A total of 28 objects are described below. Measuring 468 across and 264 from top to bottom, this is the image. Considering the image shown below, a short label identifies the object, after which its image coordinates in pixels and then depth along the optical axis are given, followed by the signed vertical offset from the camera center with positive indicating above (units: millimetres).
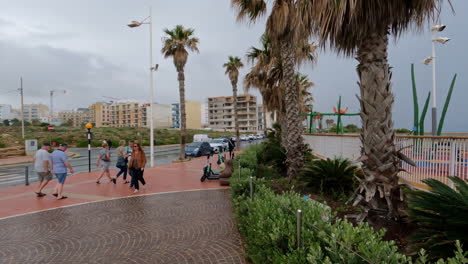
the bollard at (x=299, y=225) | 2678 -1071
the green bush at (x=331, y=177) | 6691 -1393
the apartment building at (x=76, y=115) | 179000 +7634
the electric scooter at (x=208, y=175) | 11031 -2181
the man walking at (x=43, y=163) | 8102 -1175
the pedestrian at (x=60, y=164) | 7832 -1189
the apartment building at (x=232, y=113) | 106625 +5353
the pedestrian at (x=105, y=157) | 10242 -1264
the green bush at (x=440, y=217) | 2648 -1044
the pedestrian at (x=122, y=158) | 10539 -1357
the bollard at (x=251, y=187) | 4605 -1142
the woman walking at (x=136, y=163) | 8930 -1326
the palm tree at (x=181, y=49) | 19203 +5769
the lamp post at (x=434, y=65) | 12957 +3199
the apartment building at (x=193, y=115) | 118125 +4975
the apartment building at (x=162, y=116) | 113712 +4502
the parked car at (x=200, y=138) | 34494 -1731
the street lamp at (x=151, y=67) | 17078 +3952
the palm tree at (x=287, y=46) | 7719 +2792
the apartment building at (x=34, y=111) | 177475 +10400
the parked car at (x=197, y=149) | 22641 -2159
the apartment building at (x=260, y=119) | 113988 +2533
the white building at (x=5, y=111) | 157500 +9196
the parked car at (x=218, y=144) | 28086 -2197
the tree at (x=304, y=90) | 26384 +4236
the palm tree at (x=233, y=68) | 28344 +6354
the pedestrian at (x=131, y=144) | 9438 -722
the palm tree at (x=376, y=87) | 3986 +612
